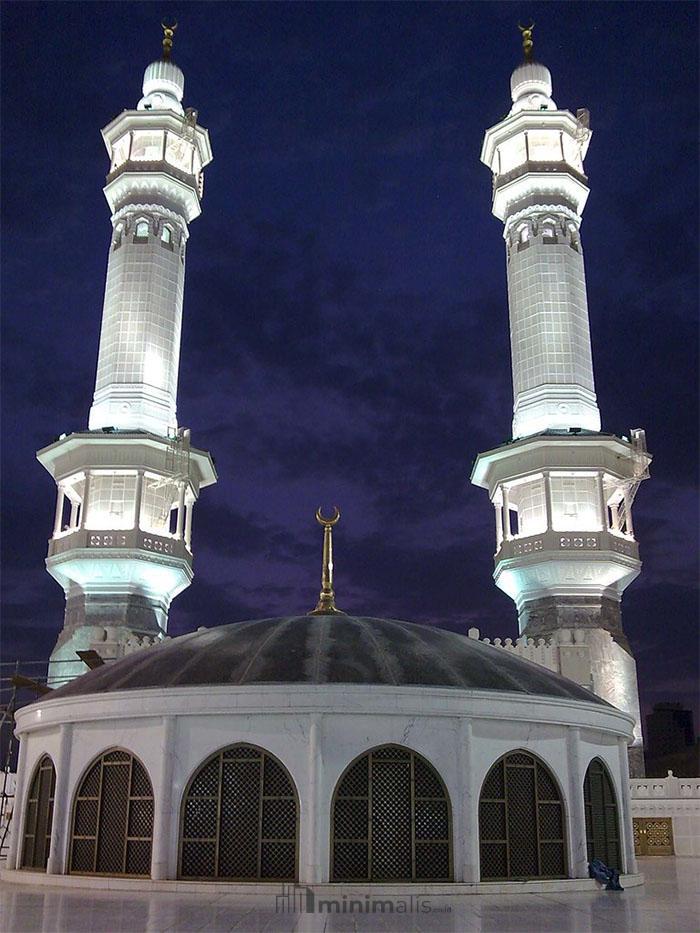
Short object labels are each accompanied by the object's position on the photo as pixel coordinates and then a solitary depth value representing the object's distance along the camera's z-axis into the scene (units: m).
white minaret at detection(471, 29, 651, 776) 42.06
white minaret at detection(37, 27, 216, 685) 42.50
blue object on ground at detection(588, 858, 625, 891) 15.55
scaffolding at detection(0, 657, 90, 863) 24.83
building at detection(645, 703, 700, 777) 65.88
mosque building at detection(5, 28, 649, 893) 14.66
